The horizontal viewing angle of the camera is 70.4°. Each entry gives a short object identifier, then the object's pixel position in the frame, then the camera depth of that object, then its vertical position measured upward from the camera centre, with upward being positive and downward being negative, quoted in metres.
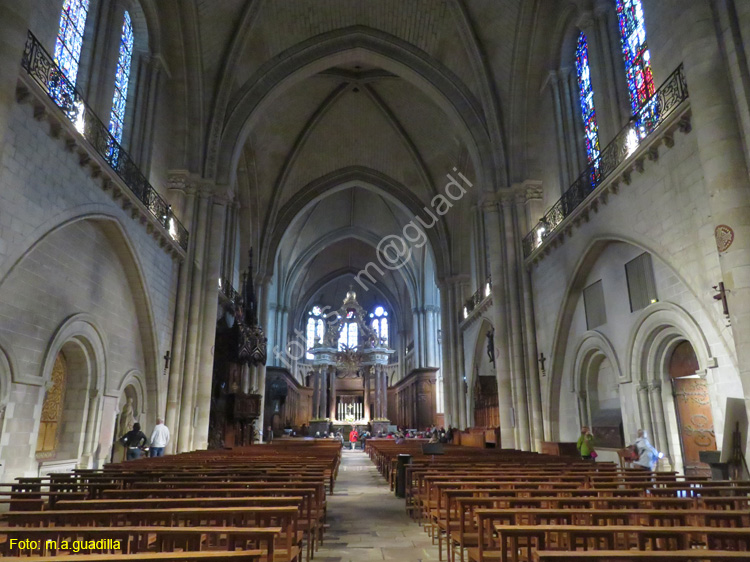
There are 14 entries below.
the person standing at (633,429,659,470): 8.01 -0.33
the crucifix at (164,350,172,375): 13.27 +1.72
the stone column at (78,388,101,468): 9.88 +0.11
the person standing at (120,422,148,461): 10.41 -0.17
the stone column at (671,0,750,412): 6.26 +3.32
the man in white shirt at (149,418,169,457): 10.98 -0.16
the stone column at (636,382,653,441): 9.60 +0.40
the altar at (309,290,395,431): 35.25 +3.38
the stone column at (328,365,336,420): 35.38 +2.87
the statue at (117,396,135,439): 11.58 +0.28
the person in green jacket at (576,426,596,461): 9.62 -0.27
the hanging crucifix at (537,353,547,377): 14.12 +1.79
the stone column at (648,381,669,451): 9.35 +0.21
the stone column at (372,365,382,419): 34.59 +2.62
